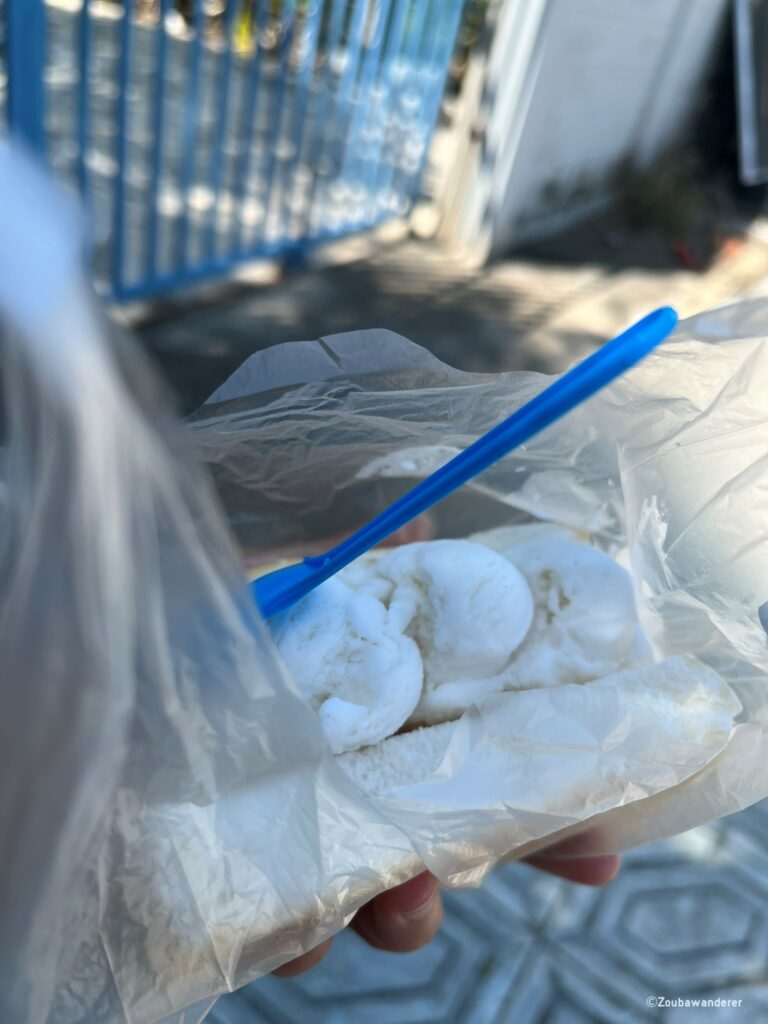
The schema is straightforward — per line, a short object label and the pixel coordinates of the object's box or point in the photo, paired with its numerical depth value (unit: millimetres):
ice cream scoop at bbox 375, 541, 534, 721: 204
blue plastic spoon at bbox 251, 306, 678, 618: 141
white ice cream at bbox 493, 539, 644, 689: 213
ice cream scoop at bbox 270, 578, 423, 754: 191
